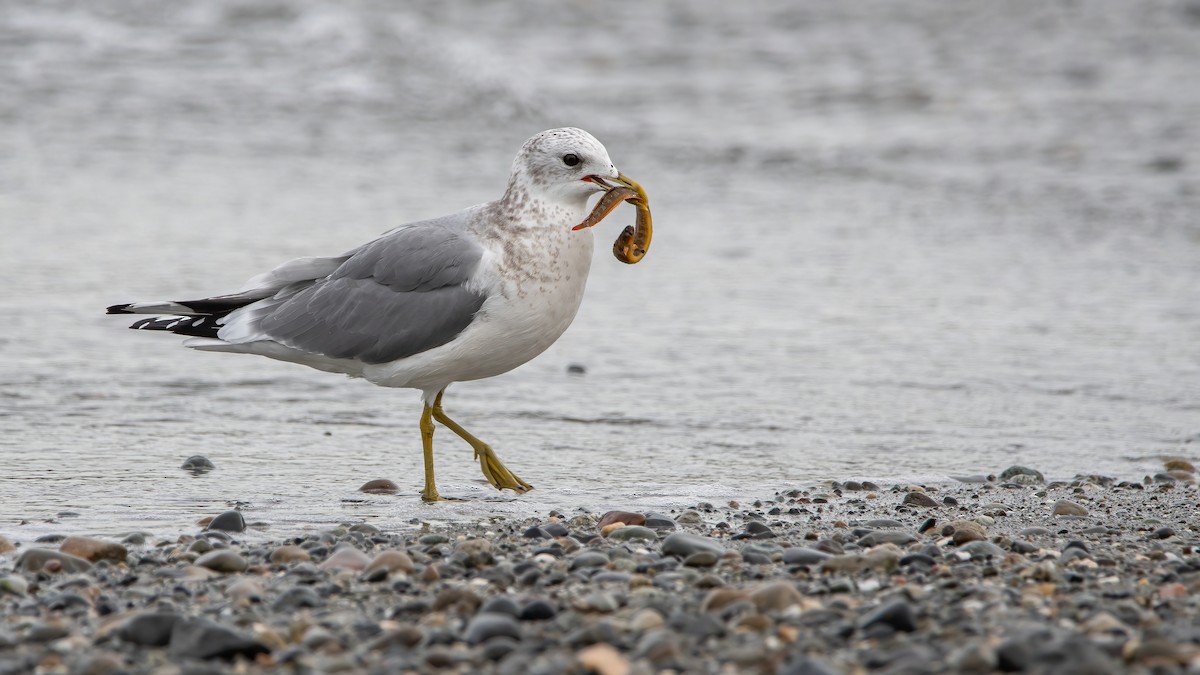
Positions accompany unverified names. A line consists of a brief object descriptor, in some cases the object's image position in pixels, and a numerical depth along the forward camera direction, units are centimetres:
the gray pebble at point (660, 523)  908
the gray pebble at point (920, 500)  983
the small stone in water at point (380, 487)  1025
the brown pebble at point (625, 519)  910
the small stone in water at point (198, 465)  1053
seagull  1004
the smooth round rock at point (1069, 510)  952
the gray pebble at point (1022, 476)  1062
